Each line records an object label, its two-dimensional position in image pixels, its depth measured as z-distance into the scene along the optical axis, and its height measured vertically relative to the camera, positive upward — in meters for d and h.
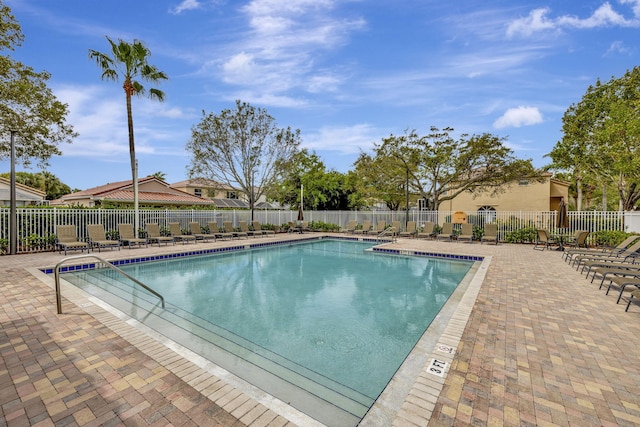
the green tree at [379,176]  22.00 +2.37
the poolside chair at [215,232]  15.12 -1.25
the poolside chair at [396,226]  17.37 -1.09
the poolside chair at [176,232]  13.55 -1.13
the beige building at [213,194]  37.01 +1.63
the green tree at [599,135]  18.69 +4.98
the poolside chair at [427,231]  16.77 -1.35
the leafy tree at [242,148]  20.22 +4.18
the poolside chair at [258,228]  17.59 -1.23
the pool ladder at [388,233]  15.62 -1.53
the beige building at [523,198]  25.42 +0.87
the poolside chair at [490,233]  14.36 -1.25
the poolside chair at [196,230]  14.51 -1.11
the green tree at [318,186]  29.83 +2.12
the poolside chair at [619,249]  9.13 -1.28
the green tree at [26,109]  10.78 +3.96
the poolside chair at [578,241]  11.72 -1.37
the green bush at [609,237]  11.87 -1.21
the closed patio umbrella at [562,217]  12.46 -0.43
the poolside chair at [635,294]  4.36 -1.28
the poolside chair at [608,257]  7.70 -1.37
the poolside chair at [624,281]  4.91 -1.26
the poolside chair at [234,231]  16.01 -1.28
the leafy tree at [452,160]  20.02 +3.25
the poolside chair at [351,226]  19.93 -1.28
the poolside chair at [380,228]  18.14 -1.24
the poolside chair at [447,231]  15.85 -1.26
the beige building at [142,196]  20.62 +0.90
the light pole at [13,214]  9.41 -0.21
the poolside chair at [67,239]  9.95 -1.10
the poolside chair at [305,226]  21.71 -1.38
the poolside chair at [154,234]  12.61 -1.13
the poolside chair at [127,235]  11.77 -1.12
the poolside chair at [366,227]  18.88 -1.24
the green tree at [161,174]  48.31 +5.38
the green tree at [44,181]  35.72 +3.18
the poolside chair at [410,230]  17.23 -1.32
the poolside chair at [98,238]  10.67 -1.09
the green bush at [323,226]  21.47 -1.37
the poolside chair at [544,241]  12.37 -1.47
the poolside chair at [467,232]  15.14 -1.28
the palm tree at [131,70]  12.86 +6.15
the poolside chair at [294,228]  20.86 -1.43
